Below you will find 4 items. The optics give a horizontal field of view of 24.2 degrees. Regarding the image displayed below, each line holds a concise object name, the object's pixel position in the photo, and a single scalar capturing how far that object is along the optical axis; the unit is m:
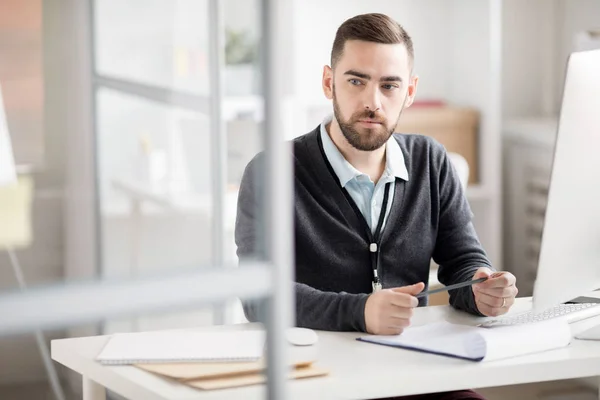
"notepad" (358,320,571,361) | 2.09
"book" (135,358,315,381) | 1.95
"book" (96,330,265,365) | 1.94
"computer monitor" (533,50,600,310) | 2.12
